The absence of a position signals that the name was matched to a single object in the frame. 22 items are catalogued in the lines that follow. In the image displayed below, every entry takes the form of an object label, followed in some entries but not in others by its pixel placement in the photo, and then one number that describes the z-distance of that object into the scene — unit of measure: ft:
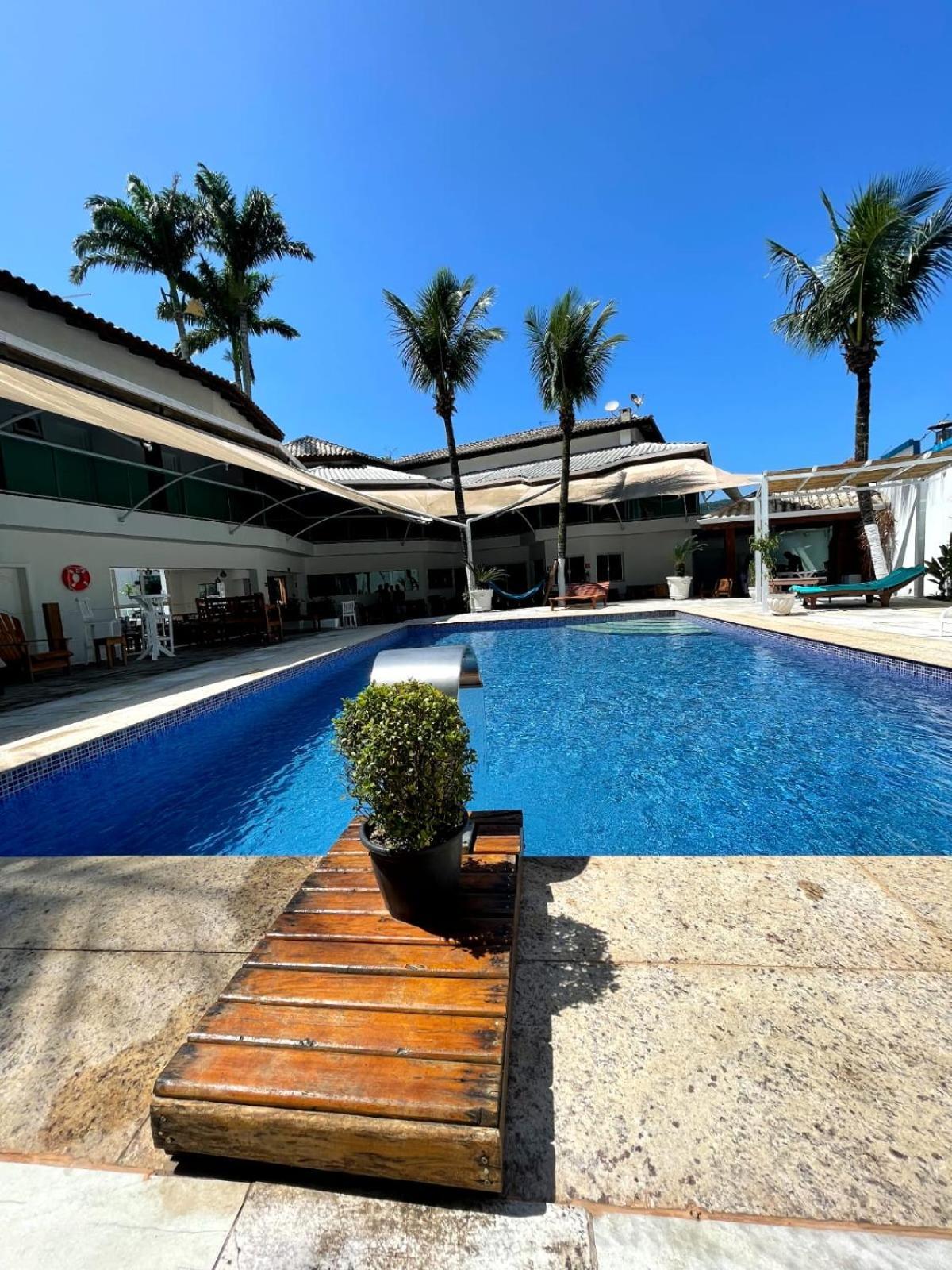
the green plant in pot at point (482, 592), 57.67
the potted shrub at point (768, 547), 43.88
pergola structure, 40.14
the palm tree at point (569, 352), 49.14
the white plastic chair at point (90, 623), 34.81
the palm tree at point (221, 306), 66.33
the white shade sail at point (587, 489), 51.29
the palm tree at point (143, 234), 60.80
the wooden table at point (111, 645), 34.37
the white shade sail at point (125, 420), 19.95
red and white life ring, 34.35
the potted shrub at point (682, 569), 58.95
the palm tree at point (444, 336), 52.34
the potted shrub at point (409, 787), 5.85
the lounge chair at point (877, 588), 39.70
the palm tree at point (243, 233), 64.34
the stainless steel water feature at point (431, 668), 9.30
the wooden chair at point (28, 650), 29.39
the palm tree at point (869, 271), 39.63
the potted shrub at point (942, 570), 40.47
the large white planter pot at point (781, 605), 39.55
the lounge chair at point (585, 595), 57.36
